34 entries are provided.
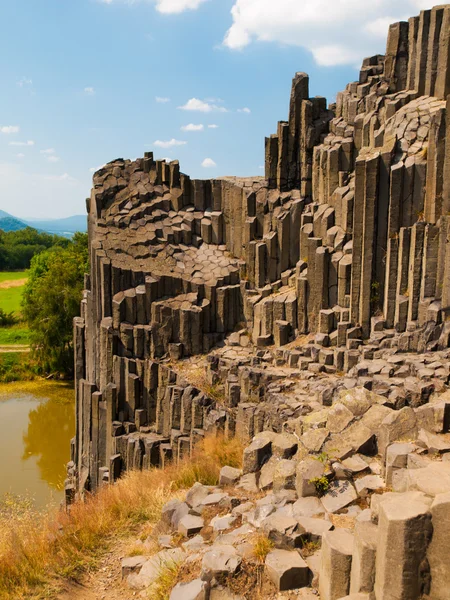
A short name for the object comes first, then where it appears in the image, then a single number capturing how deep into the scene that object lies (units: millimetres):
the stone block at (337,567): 5566
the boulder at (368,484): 7156
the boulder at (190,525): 8016
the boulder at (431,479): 5305
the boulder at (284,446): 9039
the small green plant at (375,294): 14398
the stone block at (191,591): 6285
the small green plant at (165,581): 6756
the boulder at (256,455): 9383
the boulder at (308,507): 7070
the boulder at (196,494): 8883
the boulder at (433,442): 7117
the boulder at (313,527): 6508
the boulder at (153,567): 7226
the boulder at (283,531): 6520
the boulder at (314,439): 8484
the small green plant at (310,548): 6430
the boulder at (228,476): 9391
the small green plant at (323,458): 7793
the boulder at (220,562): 6367
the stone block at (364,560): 5262
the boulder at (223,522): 7812
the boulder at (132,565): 7676
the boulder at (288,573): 6066
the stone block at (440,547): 4840
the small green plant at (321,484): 7406
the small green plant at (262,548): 6504
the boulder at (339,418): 8734
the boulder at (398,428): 7828
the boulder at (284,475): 8062
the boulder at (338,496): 7051
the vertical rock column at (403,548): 4871
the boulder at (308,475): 7488
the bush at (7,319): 45444
